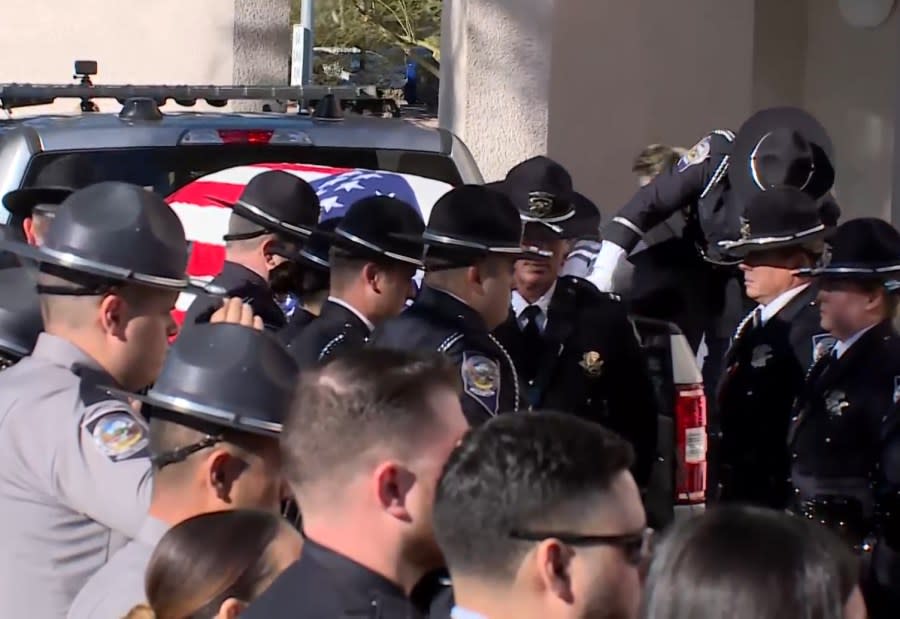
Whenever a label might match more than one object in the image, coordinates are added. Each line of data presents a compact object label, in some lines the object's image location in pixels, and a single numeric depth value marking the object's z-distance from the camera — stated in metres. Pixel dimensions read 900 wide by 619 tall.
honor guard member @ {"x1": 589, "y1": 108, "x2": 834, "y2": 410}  11.69
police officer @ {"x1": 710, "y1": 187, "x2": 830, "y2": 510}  10.36
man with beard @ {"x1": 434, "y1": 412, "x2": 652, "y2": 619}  4.66
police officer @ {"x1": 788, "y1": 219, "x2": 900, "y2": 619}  9.44
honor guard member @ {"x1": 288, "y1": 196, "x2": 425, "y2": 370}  8.98
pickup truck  10.98
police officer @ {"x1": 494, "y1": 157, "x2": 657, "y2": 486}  10.22
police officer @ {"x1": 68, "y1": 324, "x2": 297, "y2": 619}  5.81
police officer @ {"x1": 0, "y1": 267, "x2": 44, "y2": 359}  8.91
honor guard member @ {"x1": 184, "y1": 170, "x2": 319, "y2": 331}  9.50
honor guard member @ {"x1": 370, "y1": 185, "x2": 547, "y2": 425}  8.20
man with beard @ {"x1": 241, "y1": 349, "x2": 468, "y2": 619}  5.07
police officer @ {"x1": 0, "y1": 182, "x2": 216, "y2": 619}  6.37
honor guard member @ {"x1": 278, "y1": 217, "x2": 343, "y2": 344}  9.62
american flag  11.03
